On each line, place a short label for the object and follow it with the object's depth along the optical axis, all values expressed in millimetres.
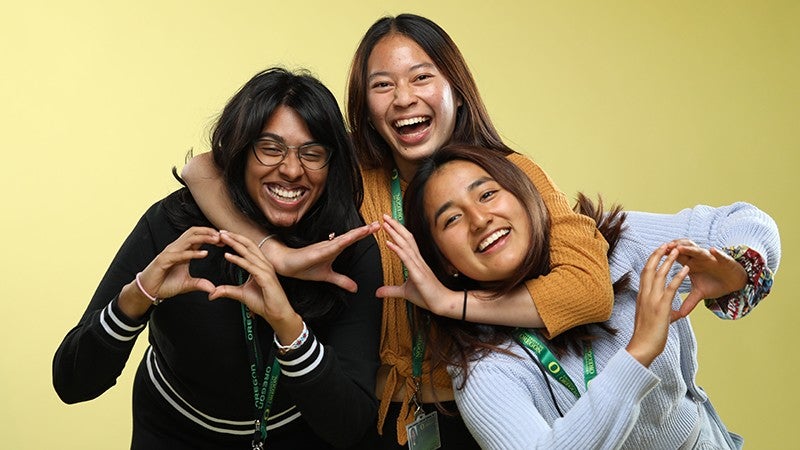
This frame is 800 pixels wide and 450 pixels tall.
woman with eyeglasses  1997
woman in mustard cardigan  1984
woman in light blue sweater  1855
